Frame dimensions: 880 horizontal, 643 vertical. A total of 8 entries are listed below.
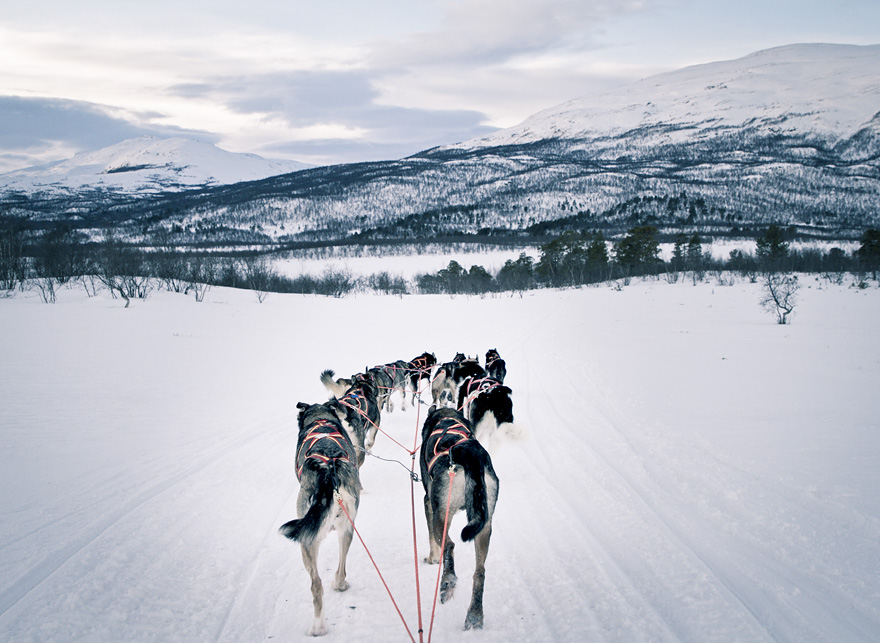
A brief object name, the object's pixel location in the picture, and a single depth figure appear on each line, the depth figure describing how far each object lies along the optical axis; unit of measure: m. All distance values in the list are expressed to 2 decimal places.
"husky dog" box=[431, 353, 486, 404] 8.31
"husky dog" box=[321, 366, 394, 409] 6.36
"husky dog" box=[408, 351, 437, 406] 9.61
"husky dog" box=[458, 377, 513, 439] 5.95
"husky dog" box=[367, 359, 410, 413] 8.56
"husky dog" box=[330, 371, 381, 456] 5.58
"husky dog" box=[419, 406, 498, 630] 3.34
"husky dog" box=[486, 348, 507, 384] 9.01
